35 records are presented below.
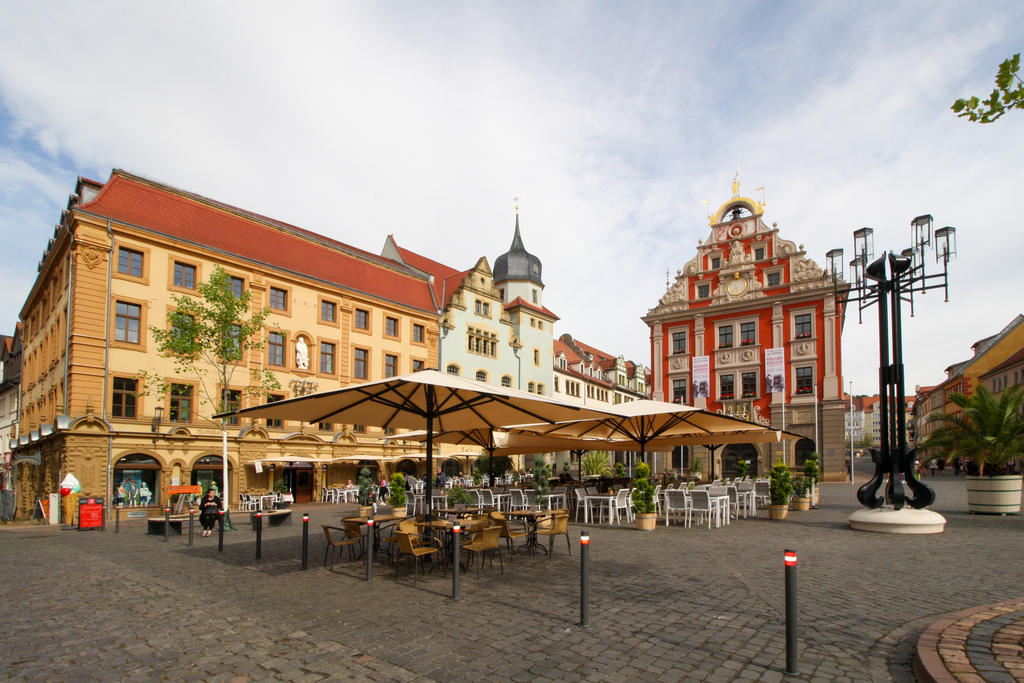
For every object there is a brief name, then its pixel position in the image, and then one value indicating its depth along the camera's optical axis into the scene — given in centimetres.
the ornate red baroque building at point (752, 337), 4216
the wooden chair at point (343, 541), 1020
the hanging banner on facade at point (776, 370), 4094
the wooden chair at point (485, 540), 929
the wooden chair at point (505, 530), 1067
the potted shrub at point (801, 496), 2027
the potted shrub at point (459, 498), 2100
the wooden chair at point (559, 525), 1076
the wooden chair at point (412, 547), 912
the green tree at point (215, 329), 2161
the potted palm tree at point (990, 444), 1778
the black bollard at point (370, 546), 909
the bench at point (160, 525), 1666
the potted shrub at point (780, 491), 1723
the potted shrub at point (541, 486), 1816
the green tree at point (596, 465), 3750
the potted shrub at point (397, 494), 2059
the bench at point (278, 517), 1856
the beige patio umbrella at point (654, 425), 1549
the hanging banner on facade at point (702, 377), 4422
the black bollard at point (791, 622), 518
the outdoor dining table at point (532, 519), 1118
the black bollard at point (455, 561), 783
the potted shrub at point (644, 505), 1525
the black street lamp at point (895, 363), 1489
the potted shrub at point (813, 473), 2259
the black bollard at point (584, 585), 662
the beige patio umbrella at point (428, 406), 944
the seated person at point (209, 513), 1627
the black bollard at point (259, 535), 1121
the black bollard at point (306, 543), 1023
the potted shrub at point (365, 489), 2334
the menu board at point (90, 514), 1931
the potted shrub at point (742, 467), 2362
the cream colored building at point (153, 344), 2645
